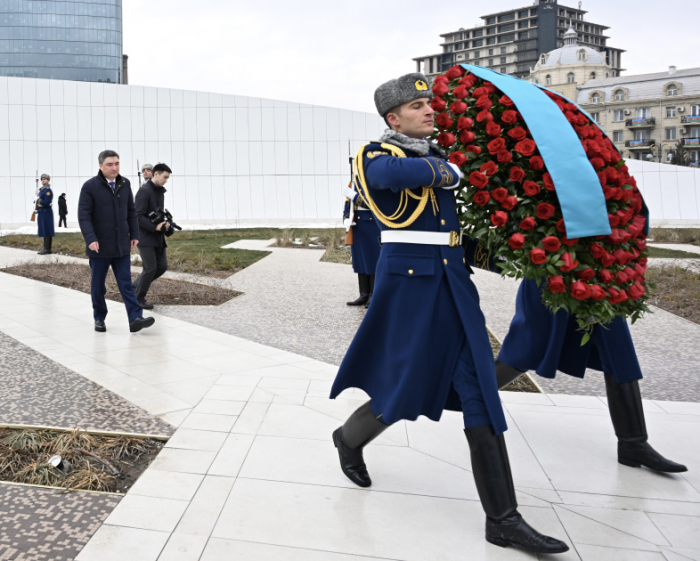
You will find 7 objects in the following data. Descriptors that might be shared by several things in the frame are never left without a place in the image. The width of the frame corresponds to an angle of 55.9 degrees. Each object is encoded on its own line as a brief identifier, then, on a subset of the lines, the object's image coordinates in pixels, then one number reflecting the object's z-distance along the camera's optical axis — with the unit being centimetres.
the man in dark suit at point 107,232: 676
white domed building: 9188
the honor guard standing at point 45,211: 1523
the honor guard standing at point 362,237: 805
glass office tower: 8862
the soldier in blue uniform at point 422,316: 265
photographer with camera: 830
